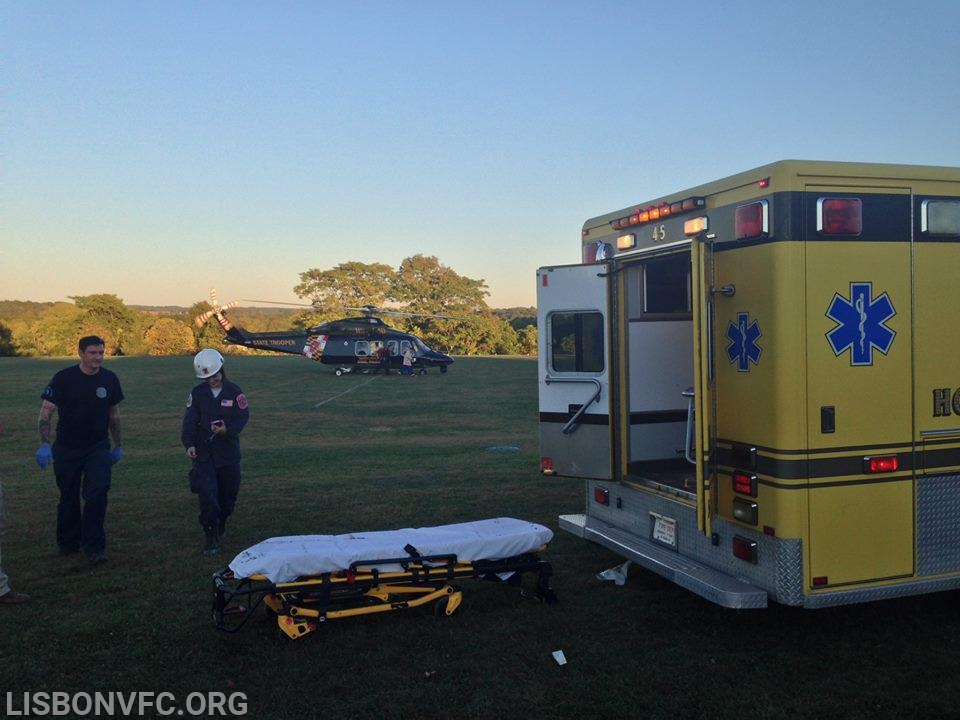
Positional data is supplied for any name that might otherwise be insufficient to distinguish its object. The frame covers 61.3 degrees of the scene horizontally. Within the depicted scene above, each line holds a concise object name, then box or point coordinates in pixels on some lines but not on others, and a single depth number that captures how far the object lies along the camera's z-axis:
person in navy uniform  7.23
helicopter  38.75
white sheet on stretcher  5.13
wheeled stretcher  5.11
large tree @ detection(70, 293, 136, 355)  81.25
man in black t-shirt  6.81
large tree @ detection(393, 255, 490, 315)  87.38
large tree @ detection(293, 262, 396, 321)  87.62
